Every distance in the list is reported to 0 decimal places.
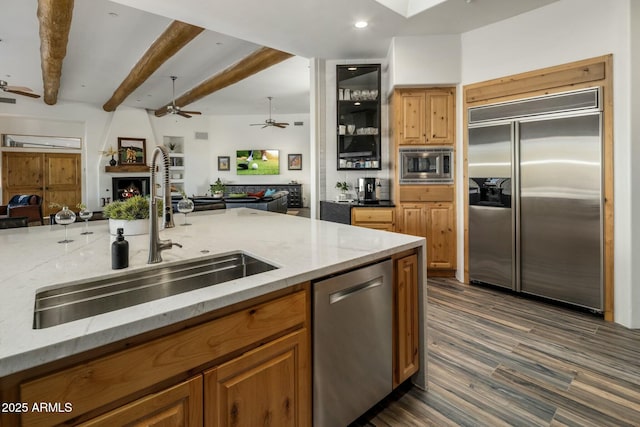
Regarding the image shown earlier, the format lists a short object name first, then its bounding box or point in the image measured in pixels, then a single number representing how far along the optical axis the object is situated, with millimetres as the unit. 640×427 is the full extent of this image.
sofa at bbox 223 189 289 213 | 6129
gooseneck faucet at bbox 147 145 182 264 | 1301
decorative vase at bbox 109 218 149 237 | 1974
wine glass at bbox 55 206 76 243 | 1833
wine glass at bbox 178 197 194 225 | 2312
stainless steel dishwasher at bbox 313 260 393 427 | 1342
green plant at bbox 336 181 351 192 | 4438
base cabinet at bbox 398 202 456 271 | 3928
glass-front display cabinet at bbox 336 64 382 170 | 4273
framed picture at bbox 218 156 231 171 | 10766
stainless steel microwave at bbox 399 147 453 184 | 3900
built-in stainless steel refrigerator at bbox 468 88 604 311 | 2863
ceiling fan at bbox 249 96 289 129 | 8673
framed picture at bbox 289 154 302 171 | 10859
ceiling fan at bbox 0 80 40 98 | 4789
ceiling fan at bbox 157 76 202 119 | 6652
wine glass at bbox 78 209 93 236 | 2050
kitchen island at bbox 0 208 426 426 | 750
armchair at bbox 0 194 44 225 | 5203
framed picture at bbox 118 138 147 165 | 9164
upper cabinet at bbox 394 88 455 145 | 3863
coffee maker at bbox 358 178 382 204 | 4348
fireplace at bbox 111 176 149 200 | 9211
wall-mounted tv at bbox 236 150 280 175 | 10766
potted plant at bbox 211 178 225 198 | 8518
